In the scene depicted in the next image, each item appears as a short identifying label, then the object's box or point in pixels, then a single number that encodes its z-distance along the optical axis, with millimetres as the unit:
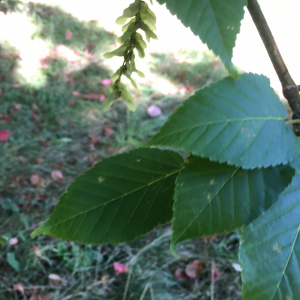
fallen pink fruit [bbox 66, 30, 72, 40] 2113
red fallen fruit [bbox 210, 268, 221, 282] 1115
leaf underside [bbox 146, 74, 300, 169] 282
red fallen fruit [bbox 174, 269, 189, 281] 1129
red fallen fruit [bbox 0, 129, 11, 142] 1557
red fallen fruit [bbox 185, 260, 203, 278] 1123
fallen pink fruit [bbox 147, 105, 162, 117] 1865
